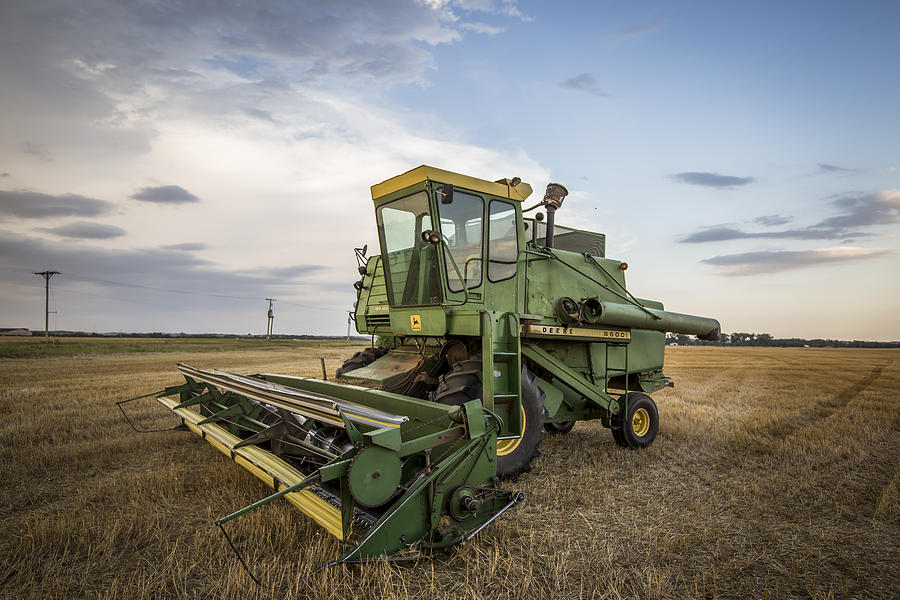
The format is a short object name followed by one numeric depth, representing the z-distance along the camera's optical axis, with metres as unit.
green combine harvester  3.10
